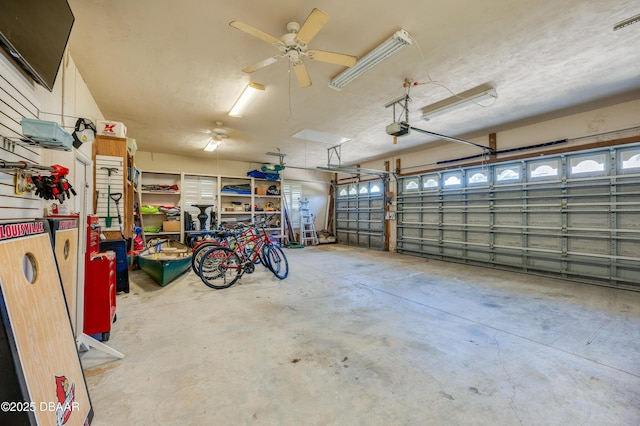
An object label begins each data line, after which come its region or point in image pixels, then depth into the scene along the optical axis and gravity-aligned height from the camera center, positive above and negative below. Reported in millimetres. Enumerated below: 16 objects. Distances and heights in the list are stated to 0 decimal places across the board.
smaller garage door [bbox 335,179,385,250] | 8430 +57
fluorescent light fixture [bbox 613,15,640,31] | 2348 +1853
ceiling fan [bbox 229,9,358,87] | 1979 +1491
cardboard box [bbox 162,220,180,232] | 7106 -330
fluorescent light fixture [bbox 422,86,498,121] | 3688 +1794
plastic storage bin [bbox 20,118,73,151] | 1580 +520
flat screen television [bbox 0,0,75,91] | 1418 +1147
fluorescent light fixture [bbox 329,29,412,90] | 2485 +1734
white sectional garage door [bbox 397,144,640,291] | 4148 +22
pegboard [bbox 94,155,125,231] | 3924 +414
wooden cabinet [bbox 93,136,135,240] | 3928 +481
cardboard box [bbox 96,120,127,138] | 3938 +1357
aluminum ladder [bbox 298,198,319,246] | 9320 -366
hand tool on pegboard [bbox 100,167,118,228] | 3943 +310
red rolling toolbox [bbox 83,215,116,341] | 2268 -731
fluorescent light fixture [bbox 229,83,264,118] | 3523 +1785
